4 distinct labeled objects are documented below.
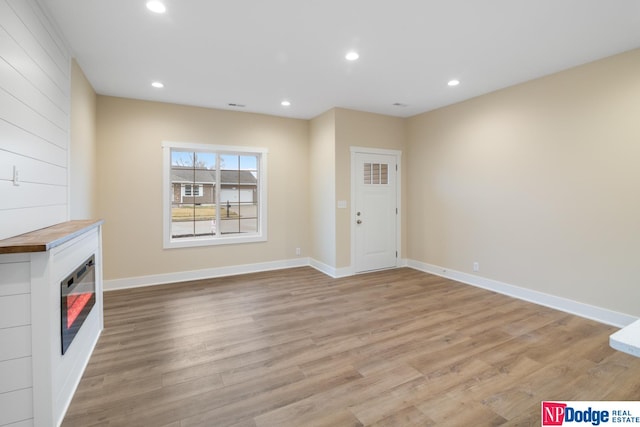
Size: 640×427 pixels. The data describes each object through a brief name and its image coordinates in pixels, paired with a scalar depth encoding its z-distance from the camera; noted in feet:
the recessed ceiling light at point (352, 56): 10.22
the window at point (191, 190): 16.38
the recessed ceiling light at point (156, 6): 7.52
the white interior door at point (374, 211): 17.17
